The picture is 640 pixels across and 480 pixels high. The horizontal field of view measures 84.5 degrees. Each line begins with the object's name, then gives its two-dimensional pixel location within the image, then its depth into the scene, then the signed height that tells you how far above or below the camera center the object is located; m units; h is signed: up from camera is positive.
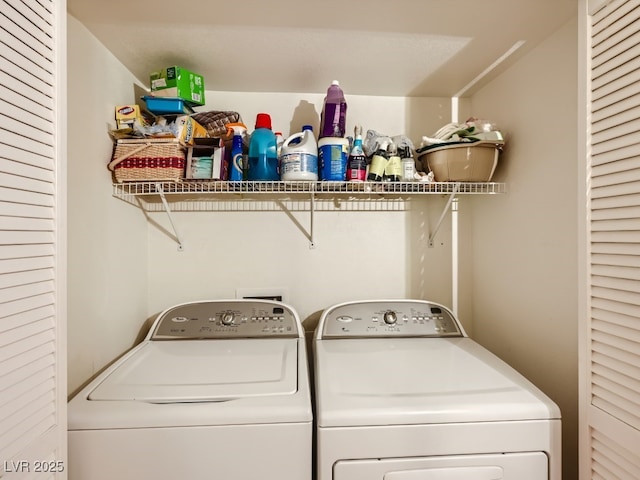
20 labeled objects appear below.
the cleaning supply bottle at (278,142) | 1.64 +0.46
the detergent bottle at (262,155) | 1.57 +0.37
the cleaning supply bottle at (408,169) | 1.61 +0.32
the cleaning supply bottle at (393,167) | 1.62 +0.33
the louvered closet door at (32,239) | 0.76 +0.00
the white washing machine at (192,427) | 0.96 -0.52
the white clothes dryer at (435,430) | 0.99 -0.55
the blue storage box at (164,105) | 1.50 +0.57
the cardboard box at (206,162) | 1.52 +0.33
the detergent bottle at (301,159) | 1.51 +0.34
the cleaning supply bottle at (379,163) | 1.60 +0.34
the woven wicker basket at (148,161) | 1.49 +0.33
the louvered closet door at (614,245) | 0.85 -0.02
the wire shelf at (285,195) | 1.56 +0.22
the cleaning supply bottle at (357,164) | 1.59 +0.34
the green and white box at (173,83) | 1.51 +0.67
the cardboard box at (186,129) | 1.49 +0.47
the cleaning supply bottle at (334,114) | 1.59 +0.57
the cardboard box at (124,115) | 1.47 +0.52
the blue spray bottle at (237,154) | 1.56 +0.38
